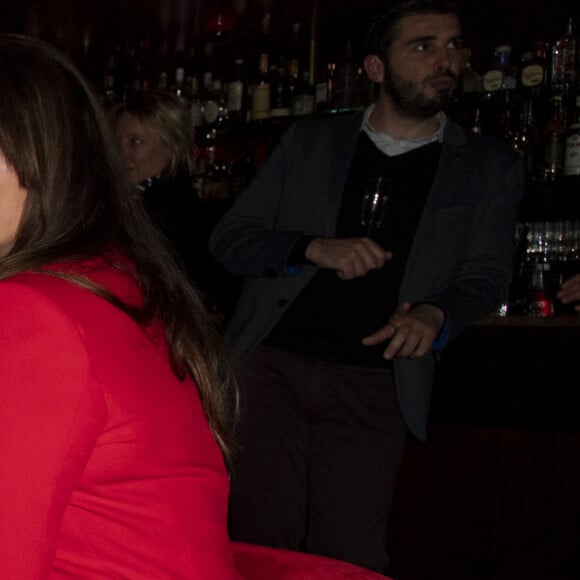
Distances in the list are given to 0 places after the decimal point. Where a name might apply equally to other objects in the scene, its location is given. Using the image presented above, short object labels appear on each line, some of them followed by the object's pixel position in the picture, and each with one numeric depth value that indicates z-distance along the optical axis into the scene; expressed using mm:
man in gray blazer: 1647
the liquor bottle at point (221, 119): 3684
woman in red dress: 604
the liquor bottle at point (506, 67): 2971
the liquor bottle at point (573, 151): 2725
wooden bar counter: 2168
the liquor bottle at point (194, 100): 3770
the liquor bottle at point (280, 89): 3545
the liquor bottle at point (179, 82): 3790
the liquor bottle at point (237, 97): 3574
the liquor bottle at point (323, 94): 3285
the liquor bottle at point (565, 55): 2869
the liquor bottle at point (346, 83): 3258
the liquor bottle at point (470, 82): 3011
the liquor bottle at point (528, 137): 2912
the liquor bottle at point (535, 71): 2840
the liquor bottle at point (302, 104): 3305
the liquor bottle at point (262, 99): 3447
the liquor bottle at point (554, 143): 2848
